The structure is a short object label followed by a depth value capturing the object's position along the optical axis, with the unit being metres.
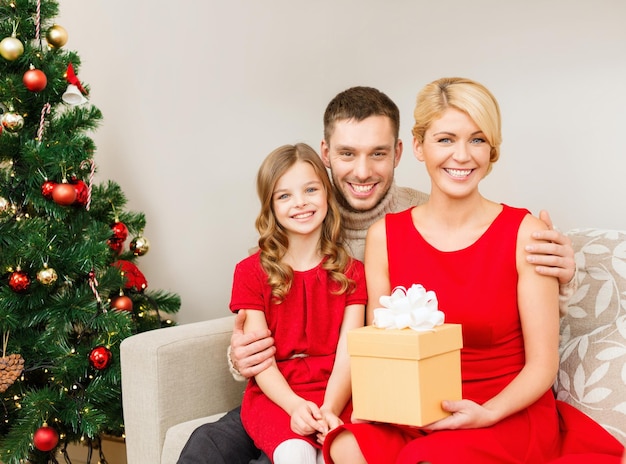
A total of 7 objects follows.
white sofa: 1.89
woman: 1.69
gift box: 1.49
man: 2.00
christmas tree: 2.70
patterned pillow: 1.83
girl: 2.04
